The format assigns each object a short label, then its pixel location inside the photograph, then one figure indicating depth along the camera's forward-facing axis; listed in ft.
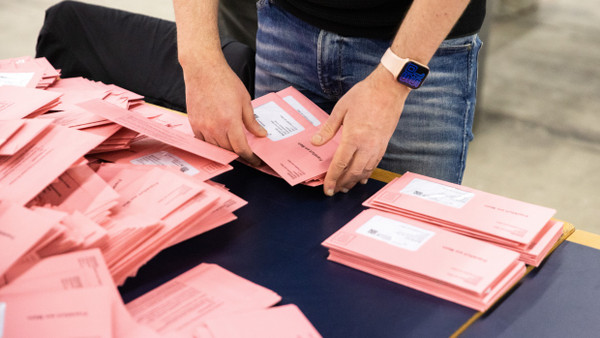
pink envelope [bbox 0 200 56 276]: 4.32
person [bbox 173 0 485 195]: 4.95
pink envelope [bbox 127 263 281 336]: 4.30
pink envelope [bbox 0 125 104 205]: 4.65
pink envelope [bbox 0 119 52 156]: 4.83
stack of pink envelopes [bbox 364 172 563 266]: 4.64
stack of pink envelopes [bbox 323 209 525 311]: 4.44
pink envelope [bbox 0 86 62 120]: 5.28
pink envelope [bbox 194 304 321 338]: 4.24
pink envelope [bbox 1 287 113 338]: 4.17
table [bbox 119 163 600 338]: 4.37
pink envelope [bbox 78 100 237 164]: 5.08
